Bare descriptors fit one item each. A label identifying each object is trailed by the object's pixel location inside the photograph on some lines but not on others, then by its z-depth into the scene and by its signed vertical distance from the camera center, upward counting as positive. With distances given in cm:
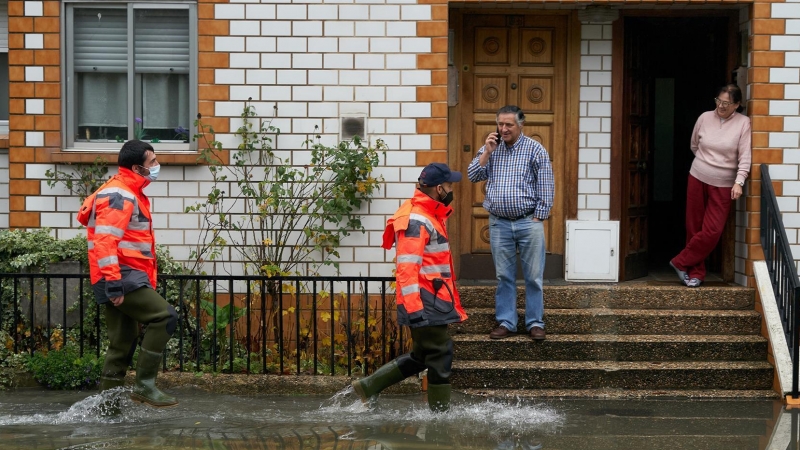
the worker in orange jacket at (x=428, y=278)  782 -67
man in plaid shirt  941 -21
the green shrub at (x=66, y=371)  927 -159
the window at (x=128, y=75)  1045 +101
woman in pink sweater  1005 +10
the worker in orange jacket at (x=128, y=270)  782 -63
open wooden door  1106 +35
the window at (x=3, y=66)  1091 +114
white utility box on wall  1074 -63
